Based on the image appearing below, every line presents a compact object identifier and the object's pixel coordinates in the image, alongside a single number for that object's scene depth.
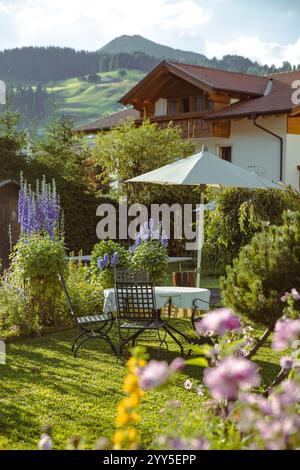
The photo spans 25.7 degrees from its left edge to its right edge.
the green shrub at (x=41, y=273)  9.37
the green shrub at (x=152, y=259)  11.24
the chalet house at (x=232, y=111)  23.78
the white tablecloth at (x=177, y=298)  8.48
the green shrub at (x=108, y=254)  11.30
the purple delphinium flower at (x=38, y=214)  10.34
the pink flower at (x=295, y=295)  3.53
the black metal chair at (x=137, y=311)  7.73
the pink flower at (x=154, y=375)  2.38
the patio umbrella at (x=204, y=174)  9.81
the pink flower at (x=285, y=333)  2.65
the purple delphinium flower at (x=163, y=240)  11.60
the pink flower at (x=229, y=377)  2.30
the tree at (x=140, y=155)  20.42
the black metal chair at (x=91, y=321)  7.94
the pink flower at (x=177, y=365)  2.67
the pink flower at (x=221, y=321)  2.55
